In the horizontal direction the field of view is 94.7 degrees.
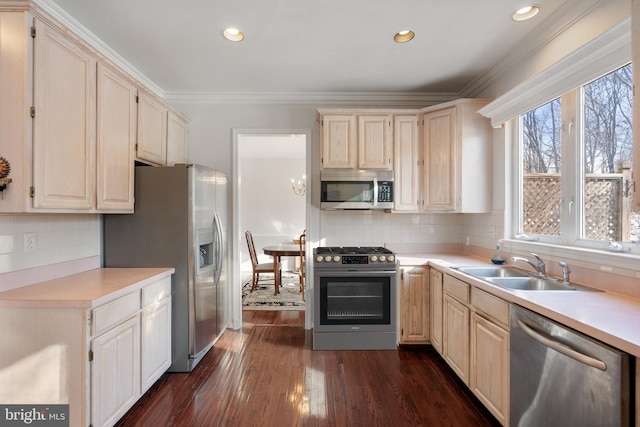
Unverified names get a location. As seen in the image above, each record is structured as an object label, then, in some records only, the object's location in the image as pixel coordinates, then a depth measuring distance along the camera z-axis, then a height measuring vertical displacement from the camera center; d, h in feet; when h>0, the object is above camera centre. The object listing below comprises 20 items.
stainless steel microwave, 10.16 +0.84
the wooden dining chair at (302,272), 15.06 -3.03
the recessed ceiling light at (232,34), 7.19 +4.48
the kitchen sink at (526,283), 6.37 -1.56
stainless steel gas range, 9.32 -2.91
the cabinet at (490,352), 5.50 -2.81
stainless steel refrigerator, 7.89 -0.65
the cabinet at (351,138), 10.17 +2.64
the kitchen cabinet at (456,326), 6.98 -2.86
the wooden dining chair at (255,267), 15.52 -2.81
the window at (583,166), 5.54 +1.07
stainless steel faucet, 6.70 -1.19
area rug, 13.62 -4.22
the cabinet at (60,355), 4.96 -2.42
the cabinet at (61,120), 4.90 +1.83
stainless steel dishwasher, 3.40 -2.20
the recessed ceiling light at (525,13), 6.32 +4.43
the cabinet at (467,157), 9.28 +1.82
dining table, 15.08 -2.00
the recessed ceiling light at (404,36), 7.24 +4.48
